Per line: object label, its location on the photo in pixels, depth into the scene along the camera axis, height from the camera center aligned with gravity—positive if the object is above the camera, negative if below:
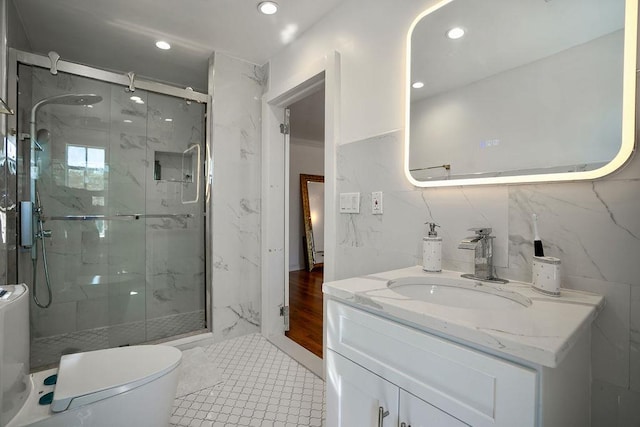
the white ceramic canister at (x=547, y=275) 0.86 -0.18
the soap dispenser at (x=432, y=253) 1.17 -0.16
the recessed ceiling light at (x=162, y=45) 2.17 +1.23
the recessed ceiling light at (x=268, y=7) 1.74 +1.22
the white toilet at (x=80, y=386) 0.94 -0.62
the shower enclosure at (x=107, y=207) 2.00 +0.02
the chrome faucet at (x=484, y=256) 1.05 -0.16
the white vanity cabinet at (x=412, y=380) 0.59 -0.40
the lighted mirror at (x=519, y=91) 0.85 +0.42
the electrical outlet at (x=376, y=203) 1.50 +0.05
